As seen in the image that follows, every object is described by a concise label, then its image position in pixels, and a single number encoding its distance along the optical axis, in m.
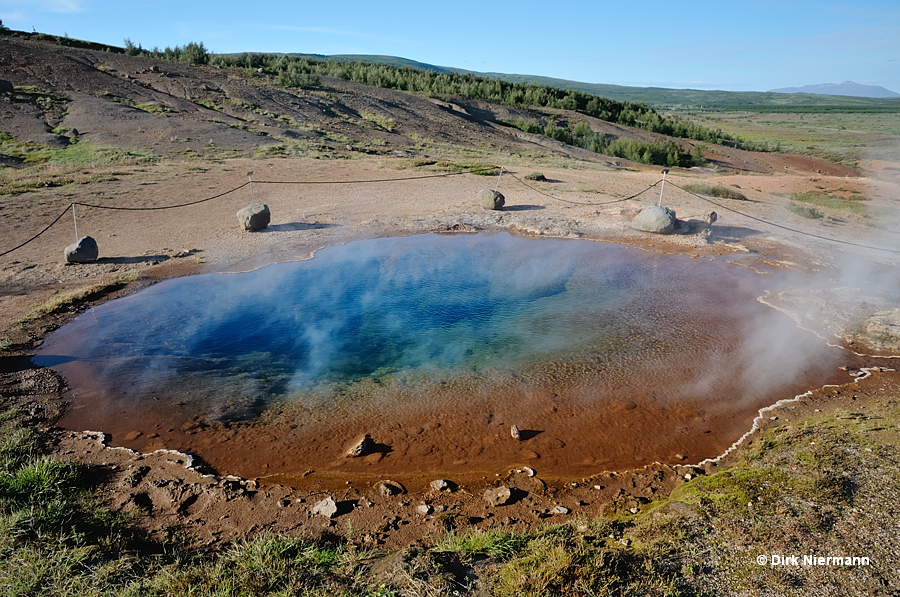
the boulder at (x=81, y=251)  10.22
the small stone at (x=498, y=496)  4.63
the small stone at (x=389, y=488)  4.74
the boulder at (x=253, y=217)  12.45
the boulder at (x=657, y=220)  13.00
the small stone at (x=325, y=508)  4.43
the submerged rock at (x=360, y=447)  5.28
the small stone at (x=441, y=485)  4.82
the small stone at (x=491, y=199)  14.91
